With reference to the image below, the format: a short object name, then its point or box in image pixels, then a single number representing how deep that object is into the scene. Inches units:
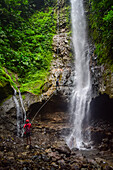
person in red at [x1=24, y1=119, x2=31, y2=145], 256.0
